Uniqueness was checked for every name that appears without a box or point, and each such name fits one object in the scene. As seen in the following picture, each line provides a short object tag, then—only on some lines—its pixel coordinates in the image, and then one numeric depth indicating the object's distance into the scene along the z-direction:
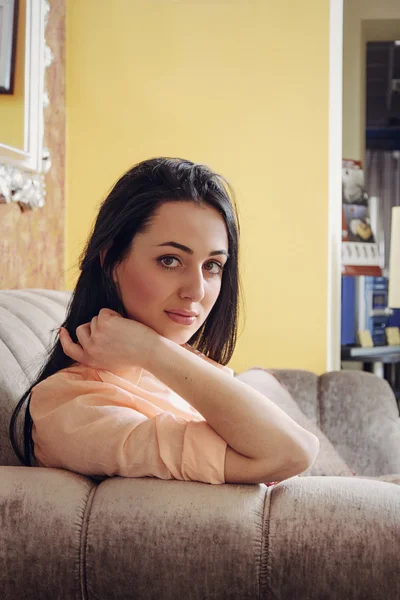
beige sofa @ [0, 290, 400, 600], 0.83
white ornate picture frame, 2.20
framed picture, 2.15
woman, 0.95
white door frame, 2.94
